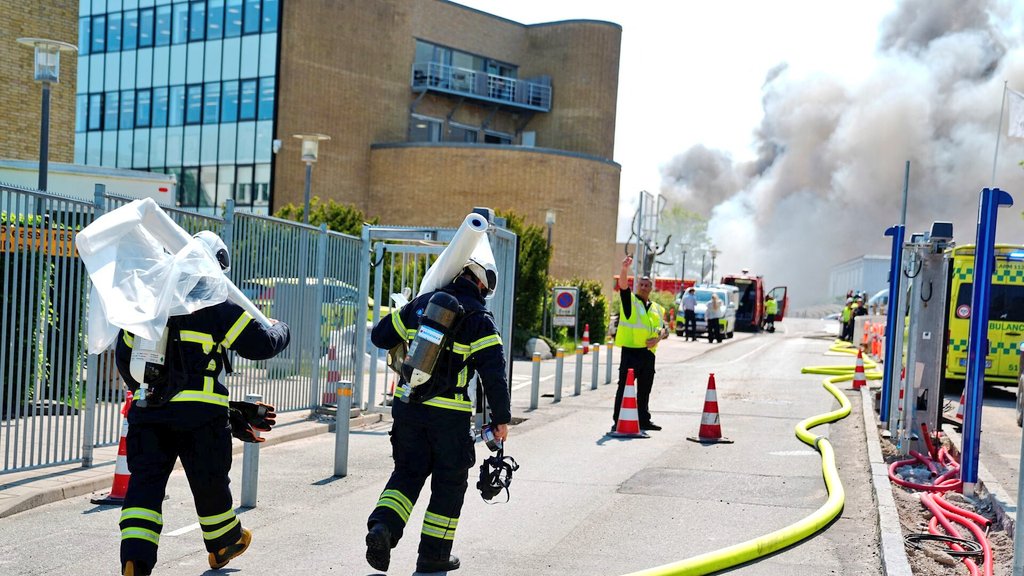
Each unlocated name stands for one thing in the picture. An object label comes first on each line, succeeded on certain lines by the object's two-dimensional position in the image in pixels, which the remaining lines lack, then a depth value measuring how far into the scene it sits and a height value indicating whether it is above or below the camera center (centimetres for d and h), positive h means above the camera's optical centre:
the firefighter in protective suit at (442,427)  542 -89
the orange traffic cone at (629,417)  1182 -170
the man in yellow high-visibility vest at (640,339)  1194 -83
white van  3791 -139
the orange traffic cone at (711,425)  1153 -170
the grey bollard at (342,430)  851 -148
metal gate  1205 -10
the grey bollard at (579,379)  1706 -188
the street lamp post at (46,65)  1396 +222
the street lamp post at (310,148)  2102 +196
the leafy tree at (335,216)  3069 +95
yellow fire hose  567 -161
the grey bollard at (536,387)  1471 -177
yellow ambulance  1817 -65
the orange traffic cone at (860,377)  1730 -162
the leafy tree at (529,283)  2658 -60
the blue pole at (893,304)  1159 -26
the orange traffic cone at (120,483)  734 -173
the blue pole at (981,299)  765 -10
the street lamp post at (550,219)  2992 +118
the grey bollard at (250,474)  723 -160
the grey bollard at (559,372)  1592 -168
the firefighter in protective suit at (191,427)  493 -89
